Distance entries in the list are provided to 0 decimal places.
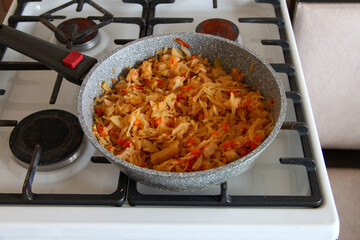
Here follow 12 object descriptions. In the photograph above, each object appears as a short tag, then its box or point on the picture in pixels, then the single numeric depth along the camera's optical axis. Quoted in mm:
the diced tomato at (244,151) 597
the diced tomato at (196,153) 595
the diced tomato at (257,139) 589
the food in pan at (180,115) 602
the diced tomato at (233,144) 604
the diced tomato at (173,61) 714
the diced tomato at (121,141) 624
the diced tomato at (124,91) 688
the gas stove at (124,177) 580
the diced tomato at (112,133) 640
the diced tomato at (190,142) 615
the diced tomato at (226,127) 634
